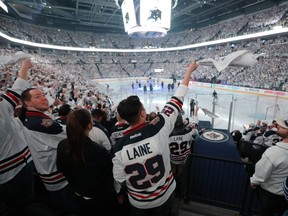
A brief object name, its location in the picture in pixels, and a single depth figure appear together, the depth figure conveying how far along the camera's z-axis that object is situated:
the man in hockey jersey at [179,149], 3.10
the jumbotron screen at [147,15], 13.64
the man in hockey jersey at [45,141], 1.75
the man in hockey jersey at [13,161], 1.80
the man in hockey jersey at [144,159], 1.45
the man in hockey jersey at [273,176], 1.93
